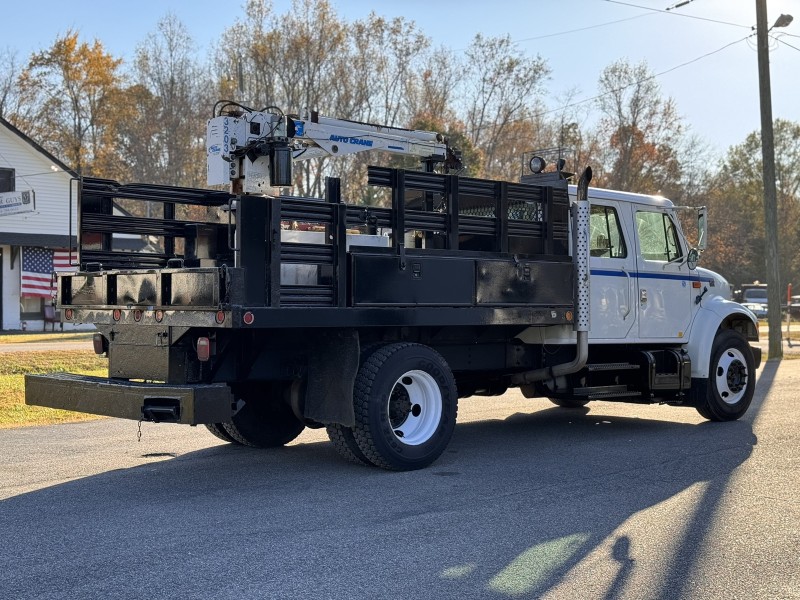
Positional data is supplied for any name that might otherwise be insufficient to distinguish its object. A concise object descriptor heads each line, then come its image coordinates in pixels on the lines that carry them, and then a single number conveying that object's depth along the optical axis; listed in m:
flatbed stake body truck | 6.94
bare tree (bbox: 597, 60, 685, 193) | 43.62
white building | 30.02
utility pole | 21.52
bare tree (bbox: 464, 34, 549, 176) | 41.44
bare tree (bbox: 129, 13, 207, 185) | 42.34
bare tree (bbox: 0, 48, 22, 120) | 43.34
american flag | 30.39
